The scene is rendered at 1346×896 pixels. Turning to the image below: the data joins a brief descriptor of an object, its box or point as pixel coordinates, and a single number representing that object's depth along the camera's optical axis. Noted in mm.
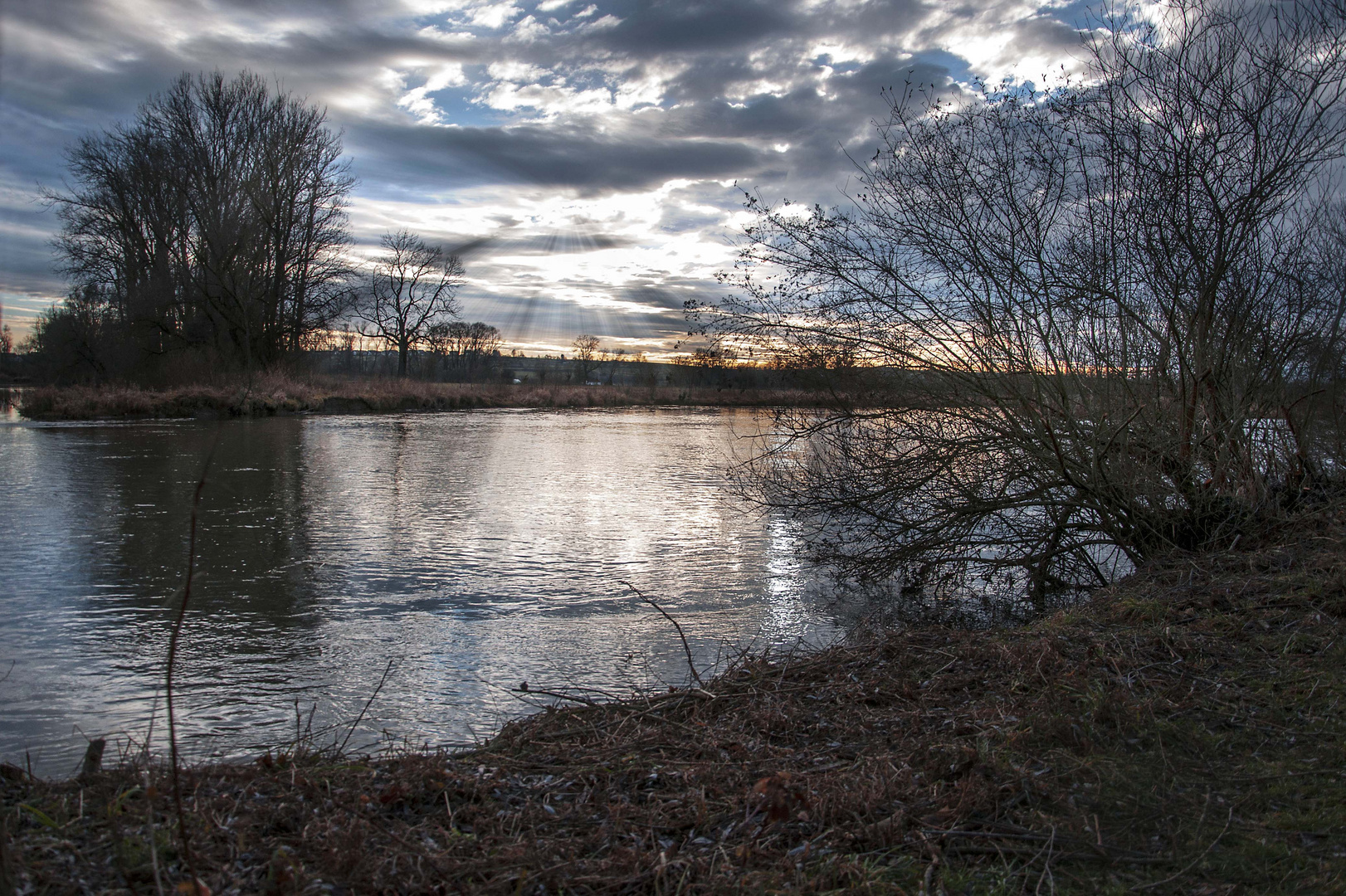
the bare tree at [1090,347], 7141
